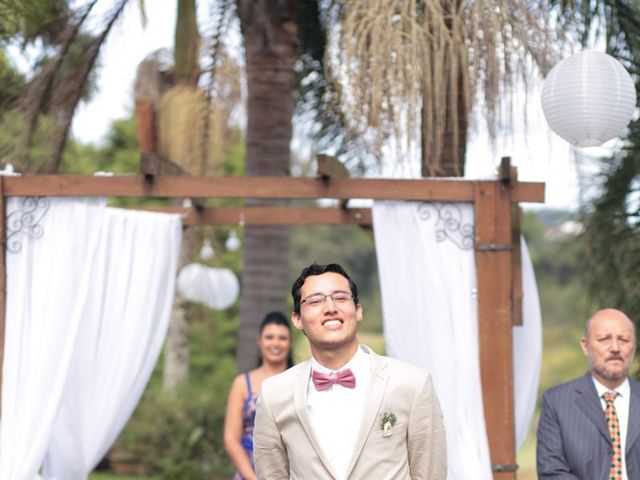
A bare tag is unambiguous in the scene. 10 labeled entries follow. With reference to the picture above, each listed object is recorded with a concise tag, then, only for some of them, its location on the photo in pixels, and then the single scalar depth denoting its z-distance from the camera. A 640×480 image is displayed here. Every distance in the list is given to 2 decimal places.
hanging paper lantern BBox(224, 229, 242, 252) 12.61
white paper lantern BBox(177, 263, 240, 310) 10.98
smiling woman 5.46
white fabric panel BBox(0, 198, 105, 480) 5.29
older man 4.21
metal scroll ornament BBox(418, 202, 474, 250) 5.42
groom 3.27
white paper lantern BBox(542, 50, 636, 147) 5.06
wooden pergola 5.30
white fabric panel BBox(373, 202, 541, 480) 5.31
